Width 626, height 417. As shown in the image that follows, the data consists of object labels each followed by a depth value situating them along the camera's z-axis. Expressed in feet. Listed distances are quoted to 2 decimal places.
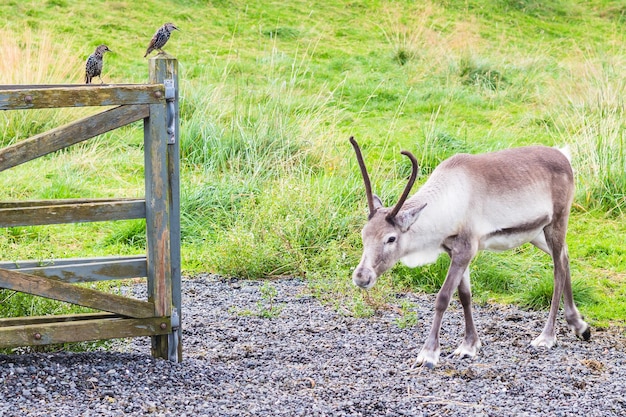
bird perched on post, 41.45
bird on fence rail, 41.96
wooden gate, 31.14
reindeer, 36.50
